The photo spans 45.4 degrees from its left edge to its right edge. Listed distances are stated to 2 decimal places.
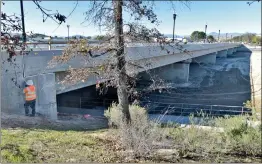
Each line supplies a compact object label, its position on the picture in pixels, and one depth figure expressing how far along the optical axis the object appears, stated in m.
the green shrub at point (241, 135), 8.84
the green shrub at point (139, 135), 7.29
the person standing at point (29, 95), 13.13
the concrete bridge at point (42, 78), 12.09
